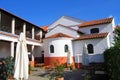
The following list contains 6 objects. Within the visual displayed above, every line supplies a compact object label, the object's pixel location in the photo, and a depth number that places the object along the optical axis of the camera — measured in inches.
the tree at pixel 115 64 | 176.4
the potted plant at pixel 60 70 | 274.9
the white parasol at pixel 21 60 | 213.6
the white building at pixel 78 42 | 510.6
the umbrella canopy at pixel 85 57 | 432.8
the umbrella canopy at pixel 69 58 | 476.6
